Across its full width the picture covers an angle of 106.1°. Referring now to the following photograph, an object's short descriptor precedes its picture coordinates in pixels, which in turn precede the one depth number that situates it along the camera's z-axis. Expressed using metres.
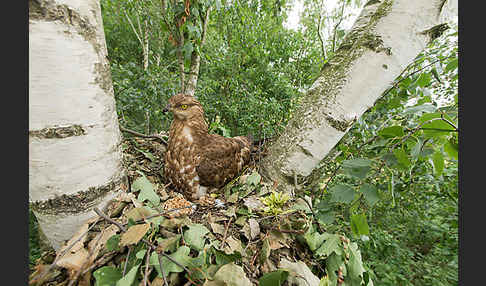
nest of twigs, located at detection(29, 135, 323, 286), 0.45
